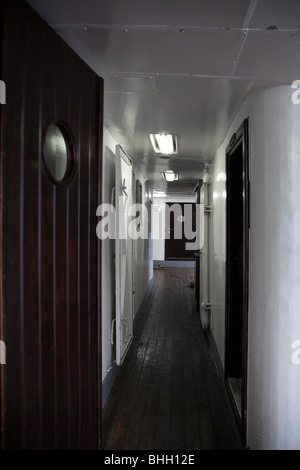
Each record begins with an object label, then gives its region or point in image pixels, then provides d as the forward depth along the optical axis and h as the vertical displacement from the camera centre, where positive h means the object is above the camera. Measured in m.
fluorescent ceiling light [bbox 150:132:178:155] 2.99 +0.99
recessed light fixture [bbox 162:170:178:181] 5.22 +1.10
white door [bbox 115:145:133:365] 2.77 -0.24
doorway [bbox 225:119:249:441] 2.75 -0.28
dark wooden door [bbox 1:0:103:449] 0.99 -0.05
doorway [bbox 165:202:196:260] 11.38 +0.18
